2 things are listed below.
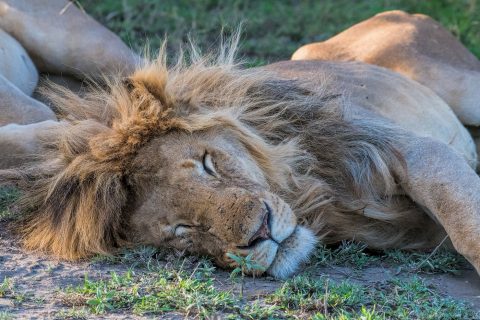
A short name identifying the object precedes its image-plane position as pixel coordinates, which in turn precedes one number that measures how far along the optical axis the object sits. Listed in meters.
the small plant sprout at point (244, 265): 6.02
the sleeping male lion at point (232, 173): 6.29
